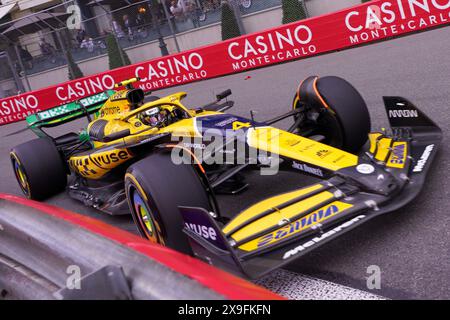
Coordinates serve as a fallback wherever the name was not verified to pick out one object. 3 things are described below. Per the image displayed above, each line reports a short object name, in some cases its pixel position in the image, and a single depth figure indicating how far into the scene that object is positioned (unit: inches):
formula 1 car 114.6
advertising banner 387.5
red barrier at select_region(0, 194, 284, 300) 65.6
